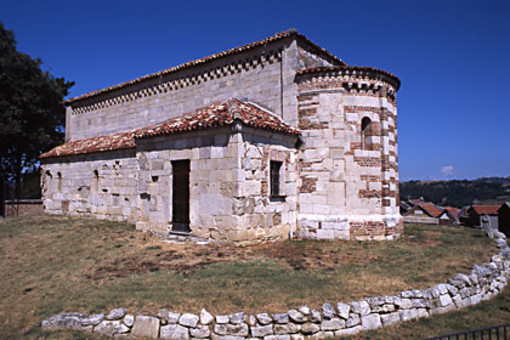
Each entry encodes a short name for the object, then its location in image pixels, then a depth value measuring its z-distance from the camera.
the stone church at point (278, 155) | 10.10
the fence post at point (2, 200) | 21.47
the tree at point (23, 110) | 24.42
